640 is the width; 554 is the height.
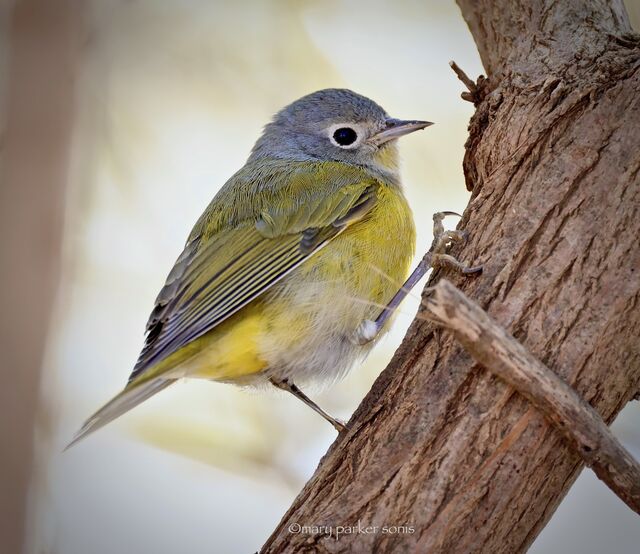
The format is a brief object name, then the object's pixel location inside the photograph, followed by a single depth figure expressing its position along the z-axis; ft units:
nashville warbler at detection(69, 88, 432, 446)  20.39
